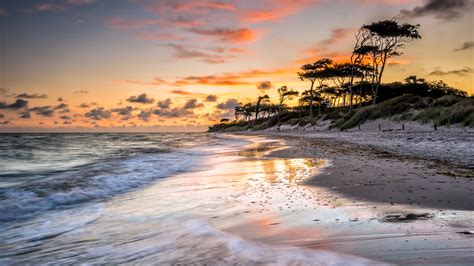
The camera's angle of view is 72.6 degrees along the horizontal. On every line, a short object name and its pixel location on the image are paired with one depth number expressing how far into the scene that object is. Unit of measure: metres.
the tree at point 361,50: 42.00
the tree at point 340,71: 56.28
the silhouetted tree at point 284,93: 82.56
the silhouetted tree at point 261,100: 103.81
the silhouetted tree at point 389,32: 38.03
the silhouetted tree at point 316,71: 56.74
